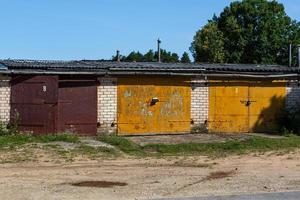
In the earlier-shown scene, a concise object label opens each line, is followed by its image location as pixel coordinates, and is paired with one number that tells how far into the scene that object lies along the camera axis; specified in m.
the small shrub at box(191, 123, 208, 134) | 21.56
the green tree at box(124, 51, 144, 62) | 66.35
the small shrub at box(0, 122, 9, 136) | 18.53
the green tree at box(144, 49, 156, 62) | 66.39
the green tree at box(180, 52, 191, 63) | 67.19
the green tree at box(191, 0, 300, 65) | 52.00
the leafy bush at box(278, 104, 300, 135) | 22.01
